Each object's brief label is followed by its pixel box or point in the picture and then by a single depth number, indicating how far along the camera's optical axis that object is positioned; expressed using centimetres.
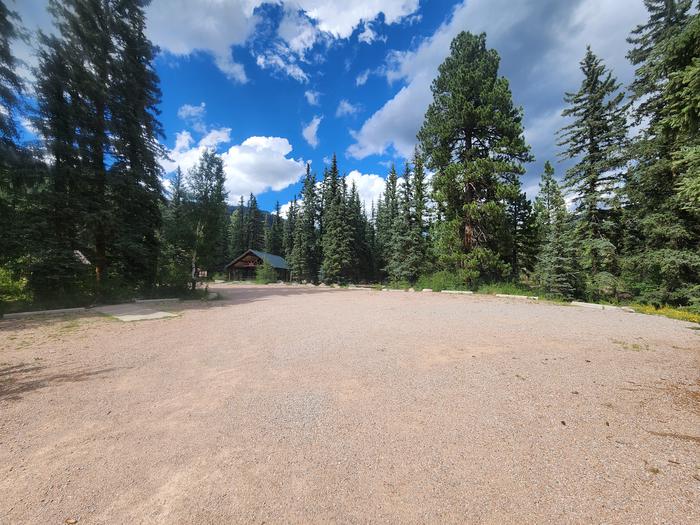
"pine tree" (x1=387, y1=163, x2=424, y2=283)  2544
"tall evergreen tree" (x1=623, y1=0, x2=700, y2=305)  1091
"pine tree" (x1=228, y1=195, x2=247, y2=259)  5462
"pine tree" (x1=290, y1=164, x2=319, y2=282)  3962
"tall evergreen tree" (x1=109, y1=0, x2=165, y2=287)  1288
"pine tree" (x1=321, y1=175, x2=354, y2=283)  3312
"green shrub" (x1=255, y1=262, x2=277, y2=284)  3825
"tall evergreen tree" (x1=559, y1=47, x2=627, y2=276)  1448
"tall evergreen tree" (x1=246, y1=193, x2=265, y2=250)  5950
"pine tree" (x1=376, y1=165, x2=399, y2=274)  4041
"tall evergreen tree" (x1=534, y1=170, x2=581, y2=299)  1379
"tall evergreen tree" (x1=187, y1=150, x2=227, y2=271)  1623
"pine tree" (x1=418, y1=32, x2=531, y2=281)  1755
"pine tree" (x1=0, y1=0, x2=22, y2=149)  985
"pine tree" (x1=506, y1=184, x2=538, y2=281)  2462
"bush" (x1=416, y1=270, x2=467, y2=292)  1898
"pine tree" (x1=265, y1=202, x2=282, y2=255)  5507
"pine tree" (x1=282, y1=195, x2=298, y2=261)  4934
